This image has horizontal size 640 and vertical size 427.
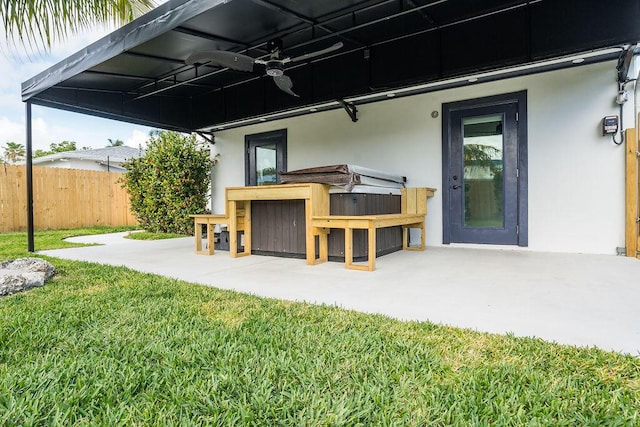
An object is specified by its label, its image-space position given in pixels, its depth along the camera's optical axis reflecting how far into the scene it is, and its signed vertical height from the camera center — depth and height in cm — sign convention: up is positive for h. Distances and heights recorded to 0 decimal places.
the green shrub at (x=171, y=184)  778 +50
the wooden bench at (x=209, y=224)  498 -23
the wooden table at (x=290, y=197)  411 +11
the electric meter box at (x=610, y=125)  443 +95
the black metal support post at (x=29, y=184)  504 +34
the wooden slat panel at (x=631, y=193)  428 +12
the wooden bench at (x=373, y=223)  374 -19
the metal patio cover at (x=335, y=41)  386 +201
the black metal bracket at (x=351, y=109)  620 +166
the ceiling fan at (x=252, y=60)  390 +162
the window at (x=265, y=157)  761 +106
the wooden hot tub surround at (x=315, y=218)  386 -14
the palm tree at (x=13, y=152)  2480 +389
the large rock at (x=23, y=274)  288 -54
